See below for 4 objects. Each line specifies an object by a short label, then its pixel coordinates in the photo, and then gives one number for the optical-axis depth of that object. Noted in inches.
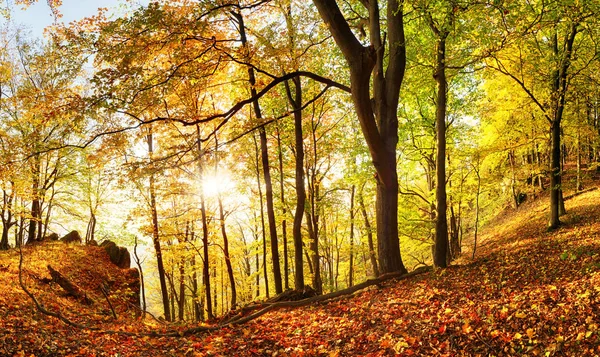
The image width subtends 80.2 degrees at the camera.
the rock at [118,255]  740.0
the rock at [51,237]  780.1
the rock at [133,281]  626.4
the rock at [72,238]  785.7
